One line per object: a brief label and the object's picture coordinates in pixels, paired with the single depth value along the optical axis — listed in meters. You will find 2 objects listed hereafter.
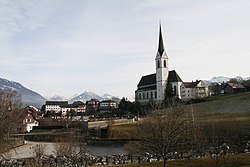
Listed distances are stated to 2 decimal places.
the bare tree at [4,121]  26.00
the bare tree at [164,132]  16.39
